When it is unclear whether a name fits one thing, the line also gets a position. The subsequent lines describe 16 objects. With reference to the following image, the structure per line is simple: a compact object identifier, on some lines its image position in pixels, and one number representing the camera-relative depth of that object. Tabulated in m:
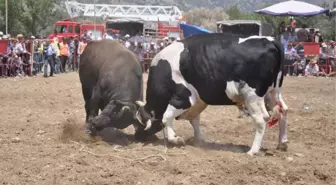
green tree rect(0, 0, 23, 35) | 49.09
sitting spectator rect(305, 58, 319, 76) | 24.44
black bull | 9.38
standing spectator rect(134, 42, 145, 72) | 26.74
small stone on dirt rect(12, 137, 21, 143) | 9.12
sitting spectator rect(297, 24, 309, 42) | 26.11
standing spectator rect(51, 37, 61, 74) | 24.27
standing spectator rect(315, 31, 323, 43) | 26.00
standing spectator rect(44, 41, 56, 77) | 23.45
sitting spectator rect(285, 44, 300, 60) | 24.83
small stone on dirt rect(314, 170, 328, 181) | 7.40
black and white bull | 8.55
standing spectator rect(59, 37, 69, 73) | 25.64
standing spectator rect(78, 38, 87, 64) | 26.47
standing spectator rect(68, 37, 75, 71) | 26.67
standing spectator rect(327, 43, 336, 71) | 24.38
